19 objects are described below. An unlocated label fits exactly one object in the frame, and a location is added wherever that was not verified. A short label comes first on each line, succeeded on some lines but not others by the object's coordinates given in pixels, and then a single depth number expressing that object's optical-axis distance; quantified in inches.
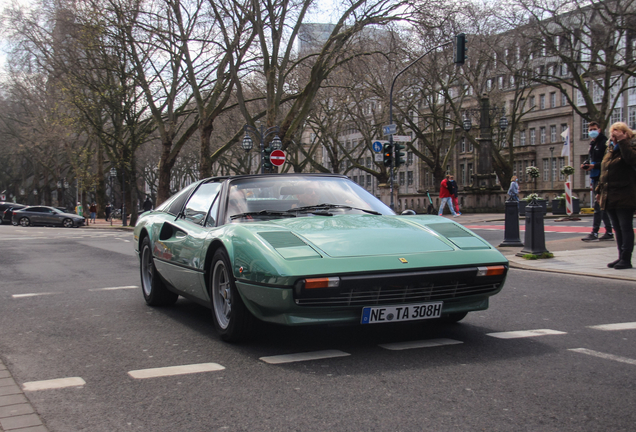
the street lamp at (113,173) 1845.5
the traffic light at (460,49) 941.8
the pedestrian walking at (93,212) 2262.6
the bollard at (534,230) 463.2
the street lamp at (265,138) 1087.0
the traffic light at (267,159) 1071.4
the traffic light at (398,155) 991.0
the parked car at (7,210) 2027.6
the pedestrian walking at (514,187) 1088.8
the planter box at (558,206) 1240.2
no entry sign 1089.4
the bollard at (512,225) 540.7
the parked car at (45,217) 1825.8
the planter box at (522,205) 1189.6
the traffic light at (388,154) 978.1
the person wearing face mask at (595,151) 506.3
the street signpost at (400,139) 949.8
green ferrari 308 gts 180.7
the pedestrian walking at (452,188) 1230.9
